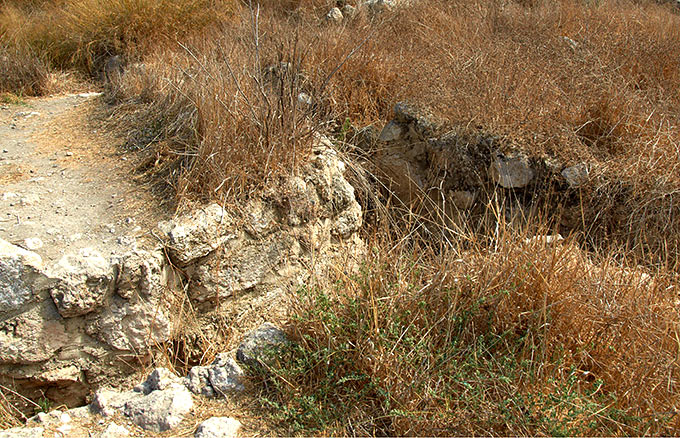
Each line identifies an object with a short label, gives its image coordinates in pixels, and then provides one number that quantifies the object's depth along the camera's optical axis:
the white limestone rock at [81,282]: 2.69
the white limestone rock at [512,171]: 4.22
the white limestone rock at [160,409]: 2.43
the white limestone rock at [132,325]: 2.84
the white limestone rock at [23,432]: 2.34
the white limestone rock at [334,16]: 7.05
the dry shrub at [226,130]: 3.28
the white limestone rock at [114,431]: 2.38
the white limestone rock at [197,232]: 3.01
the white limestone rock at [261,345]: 2.67
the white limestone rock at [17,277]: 2.64
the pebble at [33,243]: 2.83
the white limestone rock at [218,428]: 2.34
